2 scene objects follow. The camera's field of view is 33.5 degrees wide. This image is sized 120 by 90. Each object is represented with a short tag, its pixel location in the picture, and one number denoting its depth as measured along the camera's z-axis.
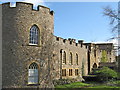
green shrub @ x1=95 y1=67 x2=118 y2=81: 29.88
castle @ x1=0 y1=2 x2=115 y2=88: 19.09
